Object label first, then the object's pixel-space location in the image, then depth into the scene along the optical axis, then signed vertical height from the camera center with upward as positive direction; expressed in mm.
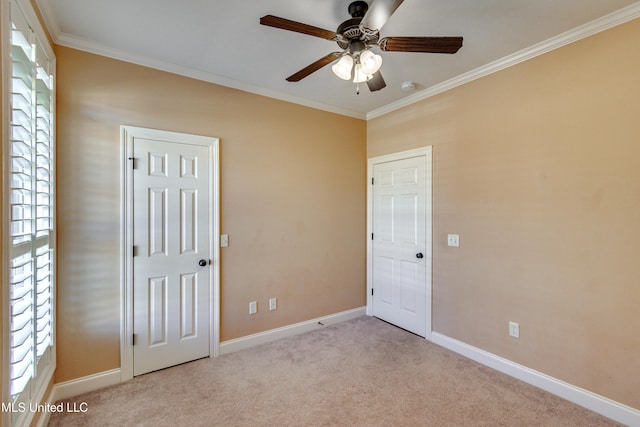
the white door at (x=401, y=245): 3158 -389
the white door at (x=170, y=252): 2432 -365
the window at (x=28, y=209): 1337 +5
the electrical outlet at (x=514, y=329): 2429 -983
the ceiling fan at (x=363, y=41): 1488 +955
